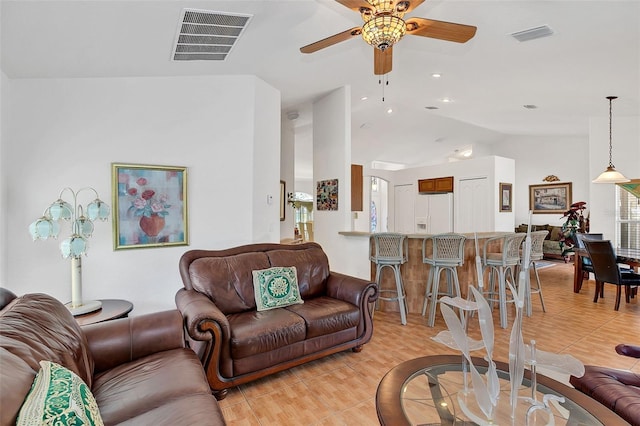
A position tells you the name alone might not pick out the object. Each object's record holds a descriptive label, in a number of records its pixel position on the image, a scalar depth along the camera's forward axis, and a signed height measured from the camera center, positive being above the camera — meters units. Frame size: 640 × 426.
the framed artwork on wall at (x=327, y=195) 4.88 +0.26
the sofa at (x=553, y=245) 8.29 -0.96
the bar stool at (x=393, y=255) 3.71 -0.56
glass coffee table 1.29 -0.88
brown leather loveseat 2.19 -0.88
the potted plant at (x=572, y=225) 6.54 -0.37
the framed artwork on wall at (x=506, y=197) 6.26 +0.25
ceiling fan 2.01 +1.28
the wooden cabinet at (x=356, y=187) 5.72 +0.44
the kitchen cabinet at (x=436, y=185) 7.01 +0.59
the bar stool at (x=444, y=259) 3.55 -0.57
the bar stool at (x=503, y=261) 3.56 -0.63
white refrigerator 7.12 -0.08
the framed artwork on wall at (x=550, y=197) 8.36 +0.32
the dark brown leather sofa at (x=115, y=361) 1.19 -0.81
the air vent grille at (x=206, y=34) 2.37 +1.48
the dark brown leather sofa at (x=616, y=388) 1.31 -0.85
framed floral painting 2.98 +0.05
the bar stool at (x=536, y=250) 3.88 -0.53
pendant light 4.62 +0.47
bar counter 4.06 -0.84
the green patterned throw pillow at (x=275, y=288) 2.80 -0.73
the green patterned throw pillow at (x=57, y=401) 0.92 -0.61
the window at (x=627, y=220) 5.33 -0.20
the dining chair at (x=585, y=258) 4.89 -0.79
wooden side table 2.20 -0.77
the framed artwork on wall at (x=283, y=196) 6.00 +0.29
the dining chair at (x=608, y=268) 4.10 -0.80
